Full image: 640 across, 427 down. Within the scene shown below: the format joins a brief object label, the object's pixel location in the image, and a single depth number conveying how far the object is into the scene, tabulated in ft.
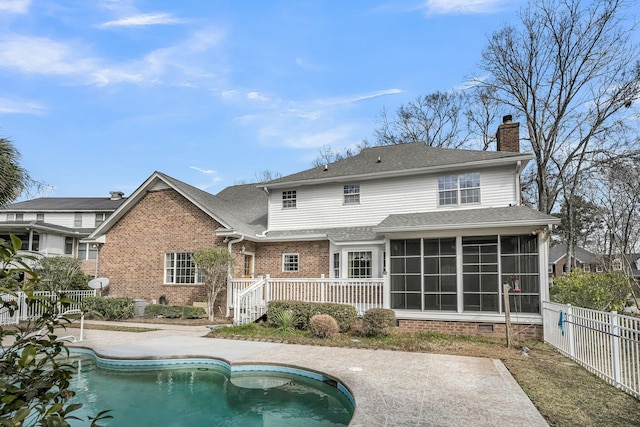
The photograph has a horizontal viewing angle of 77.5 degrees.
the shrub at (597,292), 40.40
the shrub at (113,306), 52.65
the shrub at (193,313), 51.39
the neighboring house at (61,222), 91.40
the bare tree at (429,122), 105.60
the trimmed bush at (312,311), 40.57
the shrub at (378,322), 37.58
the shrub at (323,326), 37.22
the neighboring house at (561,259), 165.82
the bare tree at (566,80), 73.51
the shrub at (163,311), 52.26
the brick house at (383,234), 39.65
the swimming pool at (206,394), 21.15
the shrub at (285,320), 41.18
